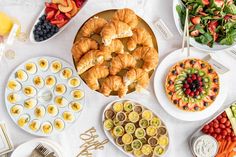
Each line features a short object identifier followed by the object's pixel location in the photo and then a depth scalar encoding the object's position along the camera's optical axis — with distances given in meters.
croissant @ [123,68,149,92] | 1.64
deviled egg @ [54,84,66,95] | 1.82
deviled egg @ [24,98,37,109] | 1.82
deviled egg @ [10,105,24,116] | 1.82
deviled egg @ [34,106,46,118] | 1.83
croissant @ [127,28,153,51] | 1.67
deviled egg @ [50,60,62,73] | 1.81
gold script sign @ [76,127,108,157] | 1.88
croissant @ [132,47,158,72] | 1.67
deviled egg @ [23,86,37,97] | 1.82
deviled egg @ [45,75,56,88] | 1.82
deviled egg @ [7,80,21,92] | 1.81
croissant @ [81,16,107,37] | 1.66
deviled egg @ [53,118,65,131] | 1.83
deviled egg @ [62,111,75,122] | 1.83
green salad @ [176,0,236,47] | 1.78
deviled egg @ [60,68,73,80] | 1.81
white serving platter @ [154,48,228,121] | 1.85
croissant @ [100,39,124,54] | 1.65
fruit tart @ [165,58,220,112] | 1.84
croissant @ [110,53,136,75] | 1.65
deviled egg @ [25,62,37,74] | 1.80
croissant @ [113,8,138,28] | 1.65
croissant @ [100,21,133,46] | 1.60
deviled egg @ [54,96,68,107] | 1.83
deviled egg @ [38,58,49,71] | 1.81
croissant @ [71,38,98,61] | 1.65
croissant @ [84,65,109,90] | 1.66
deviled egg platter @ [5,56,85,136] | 1.81
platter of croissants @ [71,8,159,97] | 1.64
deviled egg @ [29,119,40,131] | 1.83
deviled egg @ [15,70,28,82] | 1.80
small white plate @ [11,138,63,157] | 1.81
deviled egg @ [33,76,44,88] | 1.82
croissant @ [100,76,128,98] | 1.66
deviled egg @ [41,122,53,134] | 1.83
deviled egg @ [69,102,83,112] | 1.83
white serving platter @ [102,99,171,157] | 1.86
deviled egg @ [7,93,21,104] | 1.81
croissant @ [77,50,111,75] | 1.63
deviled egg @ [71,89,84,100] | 1.82
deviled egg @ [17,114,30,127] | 1.82
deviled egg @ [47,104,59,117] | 1.83
